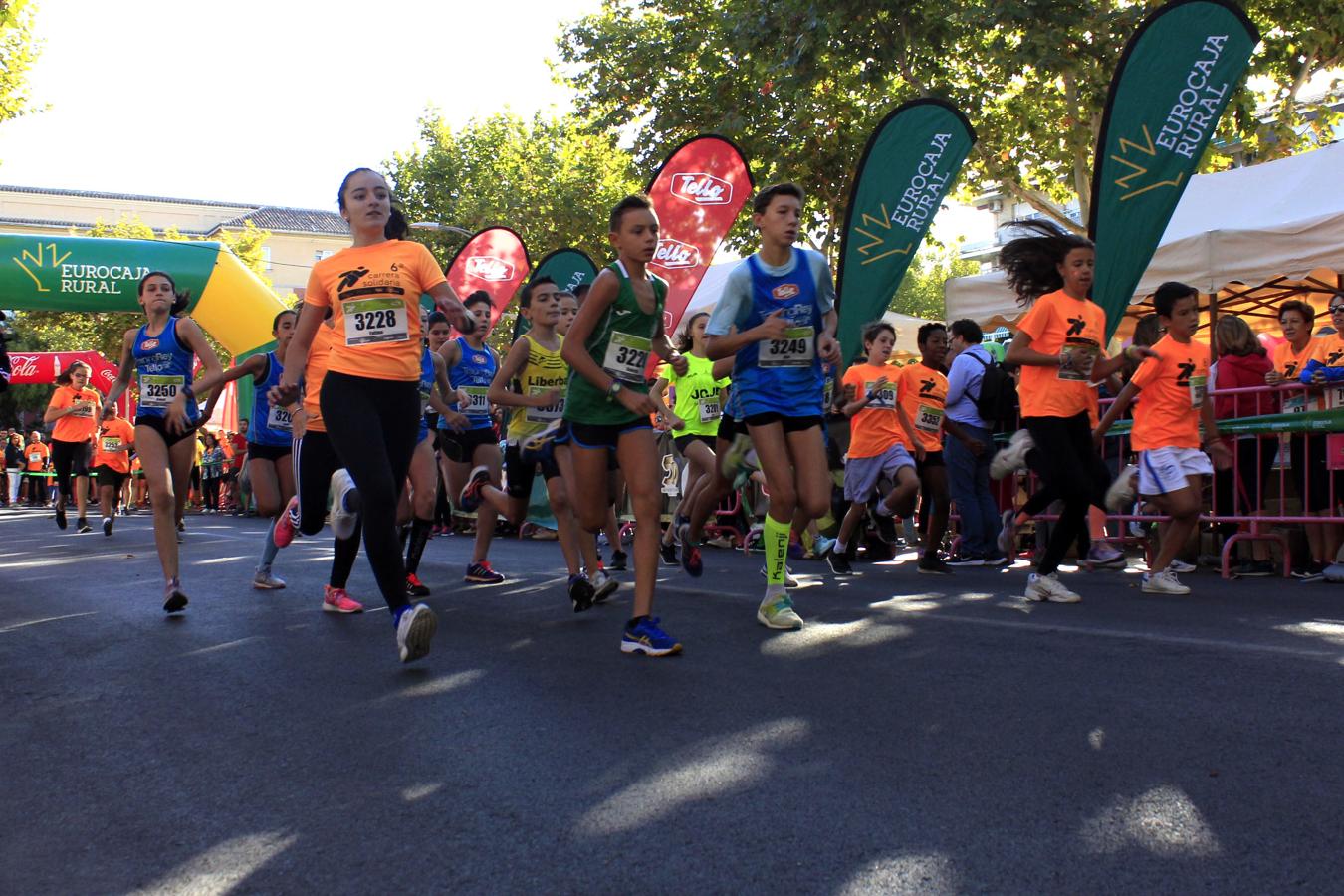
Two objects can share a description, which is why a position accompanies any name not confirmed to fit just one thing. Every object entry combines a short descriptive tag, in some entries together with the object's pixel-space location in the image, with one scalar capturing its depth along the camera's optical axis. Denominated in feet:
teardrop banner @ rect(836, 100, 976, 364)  42.63
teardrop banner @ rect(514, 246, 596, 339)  61.87
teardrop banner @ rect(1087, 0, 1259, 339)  34.71
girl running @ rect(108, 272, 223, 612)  23.62
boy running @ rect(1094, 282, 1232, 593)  26.48
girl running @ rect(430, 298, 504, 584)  29.01
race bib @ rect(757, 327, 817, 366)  20.35
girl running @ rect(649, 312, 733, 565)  35.04
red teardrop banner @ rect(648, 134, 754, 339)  51.39
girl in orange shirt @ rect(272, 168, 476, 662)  16.85
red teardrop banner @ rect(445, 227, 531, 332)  69.05
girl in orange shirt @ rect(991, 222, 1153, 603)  24.48
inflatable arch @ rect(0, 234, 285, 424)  66.44
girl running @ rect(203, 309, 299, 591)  28.55
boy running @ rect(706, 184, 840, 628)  20.21
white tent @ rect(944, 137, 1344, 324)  35.19
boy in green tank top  18.31
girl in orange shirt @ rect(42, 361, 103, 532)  60.59
